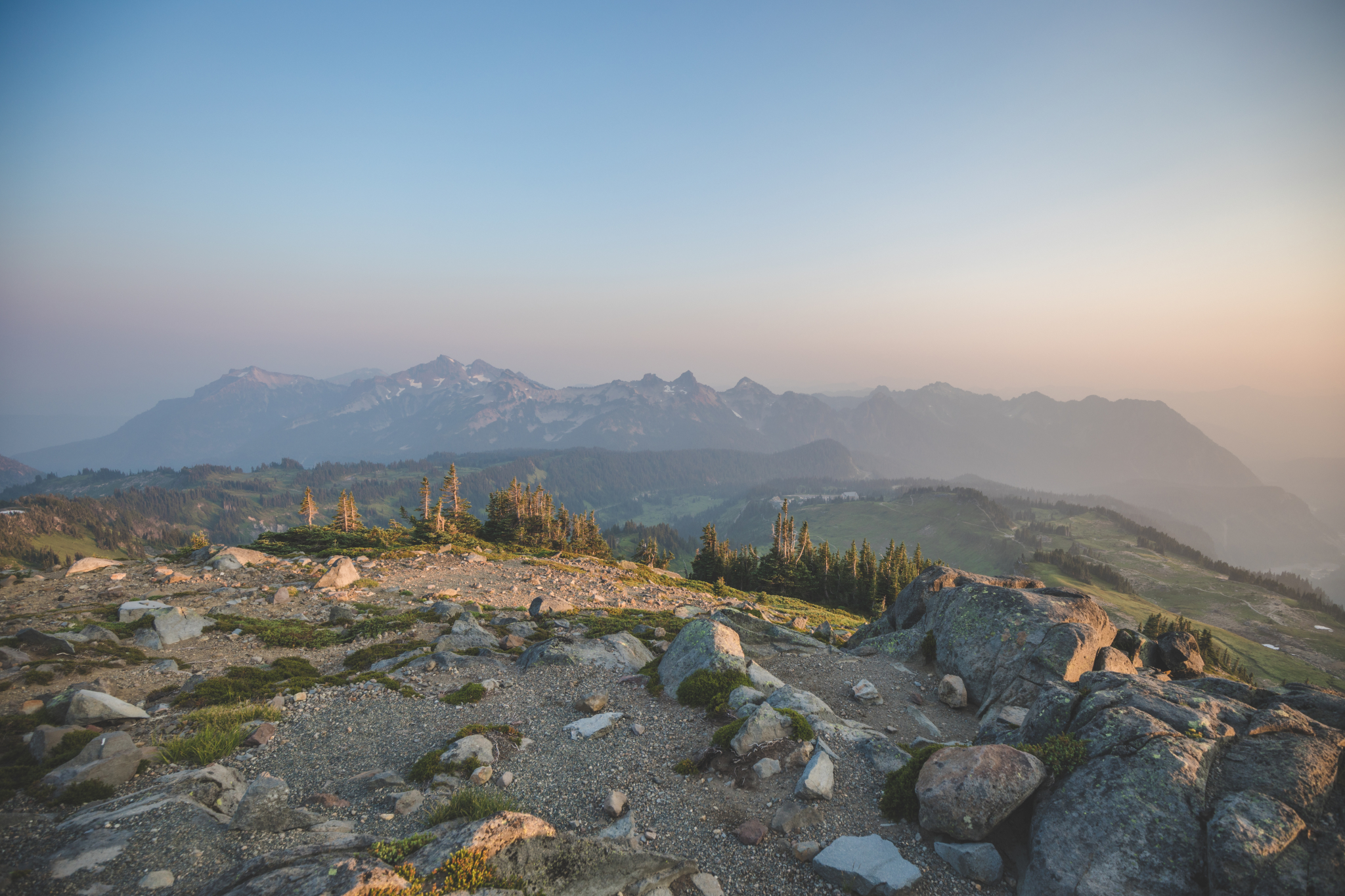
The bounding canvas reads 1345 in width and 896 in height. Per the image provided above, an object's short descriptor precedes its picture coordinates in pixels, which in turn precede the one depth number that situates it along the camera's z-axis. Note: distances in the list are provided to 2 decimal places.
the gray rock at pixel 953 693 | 18.70
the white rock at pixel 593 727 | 14.70
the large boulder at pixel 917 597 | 26.89
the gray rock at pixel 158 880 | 7.22
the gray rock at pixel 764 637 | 24.31
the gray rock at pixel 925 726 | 16.20
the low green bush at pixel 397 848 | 7.60
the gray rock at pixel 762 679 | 17.58
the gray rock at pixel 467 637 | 21.23
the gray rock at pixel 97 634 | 17.66
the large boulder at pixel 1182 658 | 19.00
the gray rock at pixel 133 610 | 19.78
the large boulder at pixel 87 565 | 26.33
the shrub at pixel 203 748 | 11.32
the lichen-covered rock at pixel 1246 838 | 7.66
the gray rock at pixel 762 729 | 13.03
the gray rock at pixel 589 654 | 20.27
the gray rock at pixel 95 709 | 12.16
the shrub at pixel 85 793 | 9.36
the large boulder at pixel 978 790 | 9.52
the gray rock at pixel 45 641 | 16.05
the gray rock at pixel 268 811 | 8.87
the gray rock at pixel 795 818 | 10.42
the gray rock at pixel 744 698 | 15.77
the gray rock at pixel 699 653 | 18.03
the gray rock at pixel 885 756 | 12.20
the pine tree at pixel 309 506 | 76.01
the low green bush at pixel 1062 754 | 9.93
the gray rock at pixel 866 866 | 8.80
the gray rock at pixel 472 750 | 12.60
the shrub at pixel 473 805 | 10.25
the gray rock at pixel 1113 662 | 17.30
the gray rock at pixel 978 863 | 9.03
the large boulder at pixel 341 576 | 29.66
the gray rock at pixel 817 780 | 11.11
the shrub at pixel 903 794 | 10.63
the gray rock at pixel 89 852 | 7.25
